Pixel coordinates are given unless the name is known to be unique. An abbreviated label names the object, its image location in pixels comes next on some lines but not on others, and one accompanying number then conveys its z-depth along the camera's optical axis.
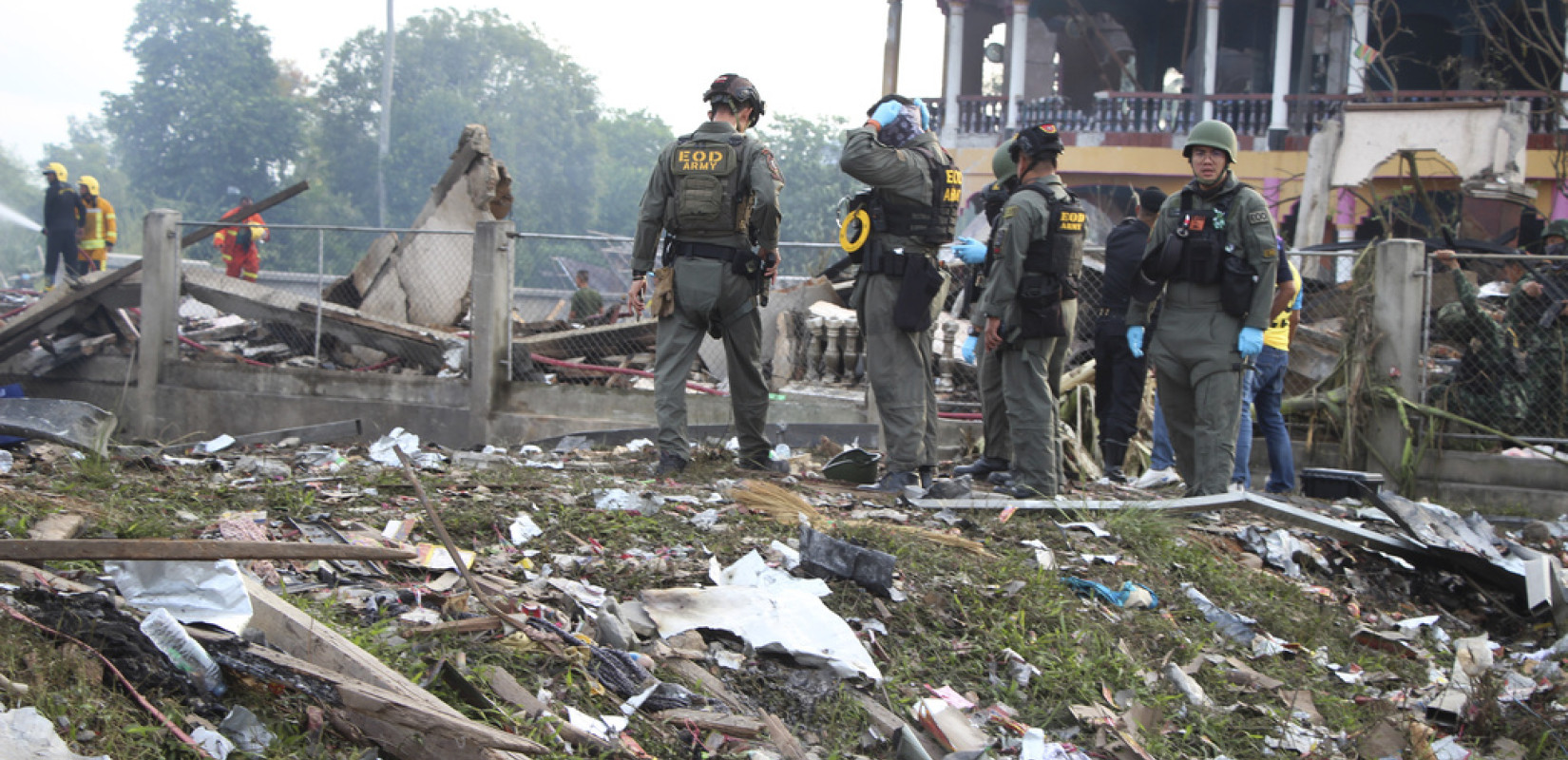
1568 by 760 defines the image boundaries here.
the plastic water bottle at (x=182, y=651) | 5.36
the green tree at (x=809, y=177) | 72.12
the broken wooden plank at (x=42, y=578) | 5.98
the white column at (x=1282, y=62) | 35.81
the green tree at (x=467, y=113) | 79.87
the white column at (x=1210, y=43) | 36.47
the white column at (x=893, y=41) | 37.31
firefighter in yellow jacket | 31.54
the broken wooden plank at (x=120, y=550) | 5.86
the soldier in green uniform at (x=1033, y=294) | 11.49
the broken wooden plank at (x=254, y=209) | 22.44
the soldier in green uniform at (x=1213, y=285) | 11.08
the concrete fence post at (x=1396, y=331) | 16.06
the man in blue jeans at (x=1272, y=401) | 13.68
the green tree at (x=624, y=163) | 90.19
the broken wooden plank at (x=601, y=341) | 20.70
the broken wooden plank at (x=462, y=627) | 6.21
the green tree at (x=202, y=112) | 78.19
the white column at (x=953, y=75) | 40.03
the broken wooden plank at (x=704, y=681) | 6.30
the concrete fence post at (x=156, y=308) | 21.64
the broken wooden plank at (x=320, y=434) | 15.79
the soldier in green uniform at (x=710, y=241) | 11.89
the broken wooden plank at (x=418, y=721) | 5.05
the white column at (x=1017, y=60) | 38.88
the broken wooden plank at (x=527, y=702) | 5.50
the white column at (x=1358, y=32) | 34.87
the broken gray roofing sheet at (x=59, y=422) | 11.08
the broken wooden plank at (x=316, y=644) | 5.34
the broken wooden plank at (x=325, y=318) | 21.39
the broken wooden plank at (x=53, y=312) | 23.20
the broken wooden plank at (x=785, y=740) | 5.86
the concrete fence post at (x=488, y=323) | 18.95
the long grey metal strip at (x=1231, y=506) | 10.82
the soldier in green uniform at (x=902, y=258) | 11.28
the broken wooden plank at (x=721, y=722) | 5.89
